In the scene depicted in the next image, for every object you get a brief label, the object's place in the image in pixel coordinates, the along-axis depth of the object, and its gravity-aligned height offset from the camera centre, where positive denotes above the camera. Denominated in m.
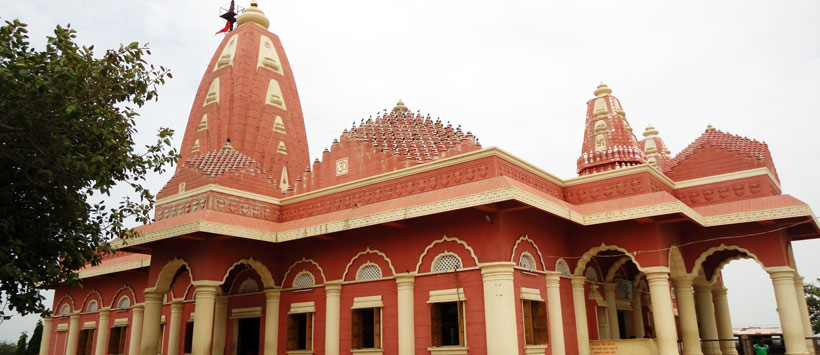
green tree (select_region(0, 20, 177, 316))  7.13 +2.48
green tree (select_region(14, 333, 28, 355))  28.44 +0.58
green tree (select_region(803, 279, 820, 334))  26.12 +1.42
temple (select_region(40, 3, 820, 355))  10.99 +1.98
